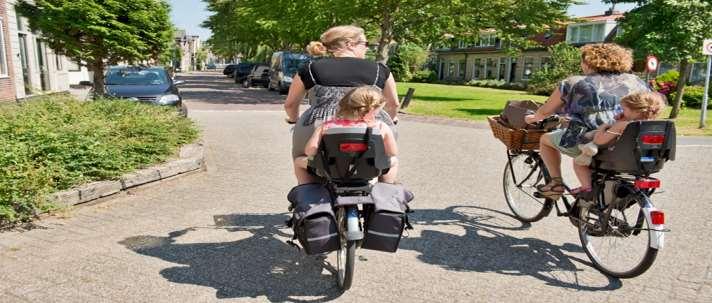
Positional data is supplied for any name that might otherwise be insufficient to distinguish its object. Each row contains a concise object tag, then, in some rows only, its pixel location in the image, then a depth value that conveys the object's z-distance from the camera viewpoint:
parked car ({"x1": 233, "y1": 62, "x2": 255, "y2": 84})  36.59
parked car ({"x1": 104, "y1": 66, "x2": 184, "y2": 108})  11.88
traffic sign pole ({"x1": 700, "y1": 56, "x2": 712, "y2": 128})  14.73
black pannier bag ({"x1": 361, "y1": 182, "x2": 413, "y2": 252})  3.24
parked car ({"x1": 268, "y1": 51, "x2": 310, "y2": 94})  25.00
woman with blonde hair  3.59
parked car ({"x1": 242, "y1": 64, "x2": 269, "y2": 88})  30.47
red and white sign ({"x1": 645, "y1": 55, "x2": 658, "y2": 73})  16.83
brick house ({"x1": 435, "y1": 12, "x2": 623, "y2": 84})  43.38
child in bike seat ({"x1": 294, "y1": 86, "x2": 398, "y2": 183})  3.21
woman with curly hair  3.88
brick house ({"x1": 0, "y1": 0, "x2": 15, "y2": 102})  18.11
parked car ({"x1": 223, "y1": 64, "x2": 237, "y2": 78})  50.28
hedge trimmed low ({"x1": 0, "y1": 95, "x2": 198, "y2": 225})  4.81
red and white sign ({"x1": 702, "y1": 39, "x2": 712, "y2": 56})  13.67
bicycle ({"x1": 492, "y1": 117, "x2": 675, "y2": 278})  3.45
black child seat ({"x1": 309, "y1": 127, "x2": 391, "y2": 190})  3.13
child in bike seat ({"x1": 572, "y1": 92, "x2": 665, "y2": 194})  3.50
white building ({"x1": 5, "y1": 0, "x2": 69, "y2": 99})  19.33
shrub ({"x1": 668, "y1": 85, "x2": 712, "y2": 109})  24.42
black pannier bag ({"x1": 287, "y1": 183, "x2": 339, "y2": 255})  3.19
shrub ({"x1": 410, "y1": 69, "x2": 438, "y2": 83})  53.28
